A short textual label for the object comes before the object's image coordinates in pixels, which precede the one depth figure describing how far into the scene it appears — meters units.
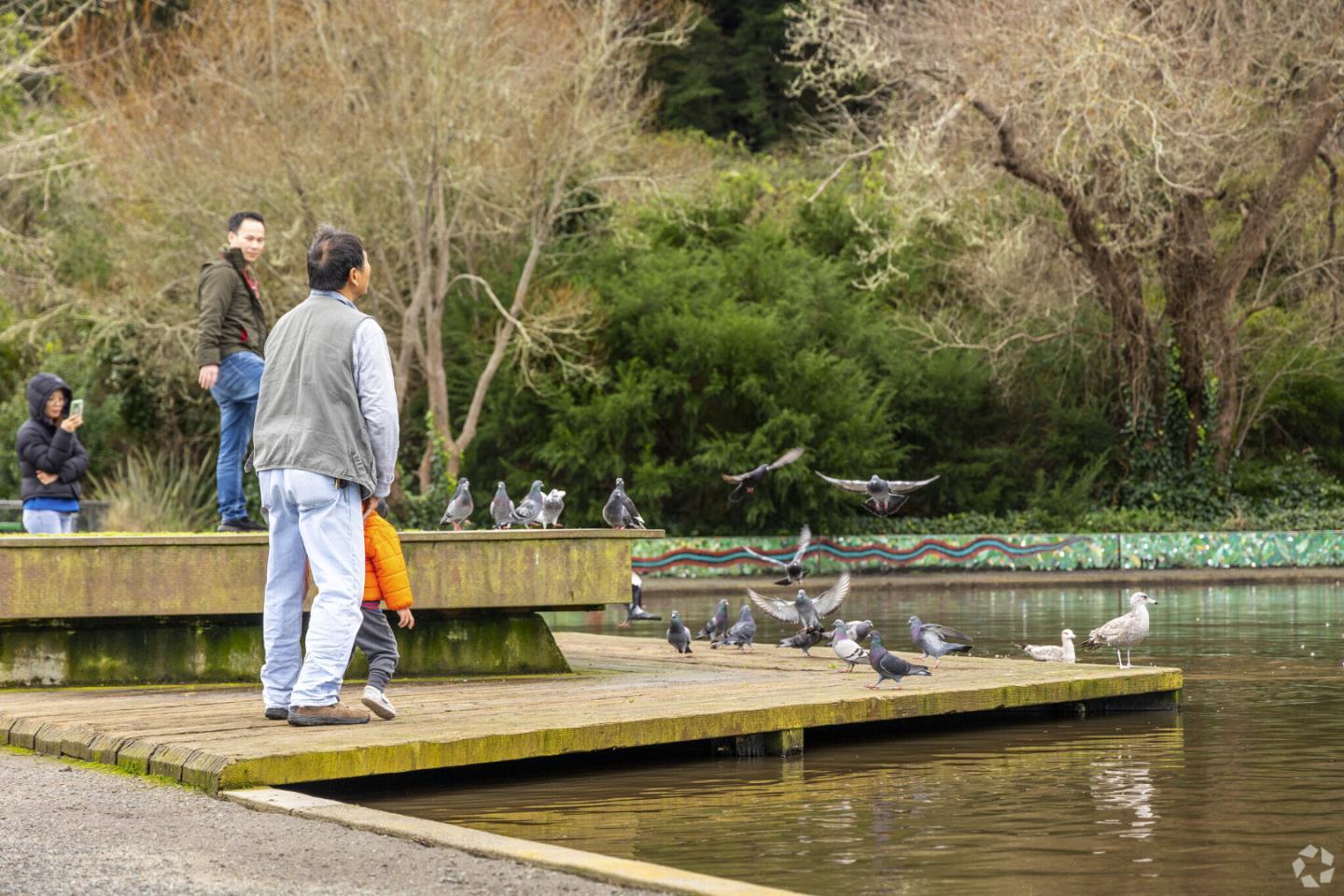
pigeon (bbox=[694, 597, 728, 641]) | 13.60
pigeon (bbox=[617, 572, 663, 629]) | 14.95
